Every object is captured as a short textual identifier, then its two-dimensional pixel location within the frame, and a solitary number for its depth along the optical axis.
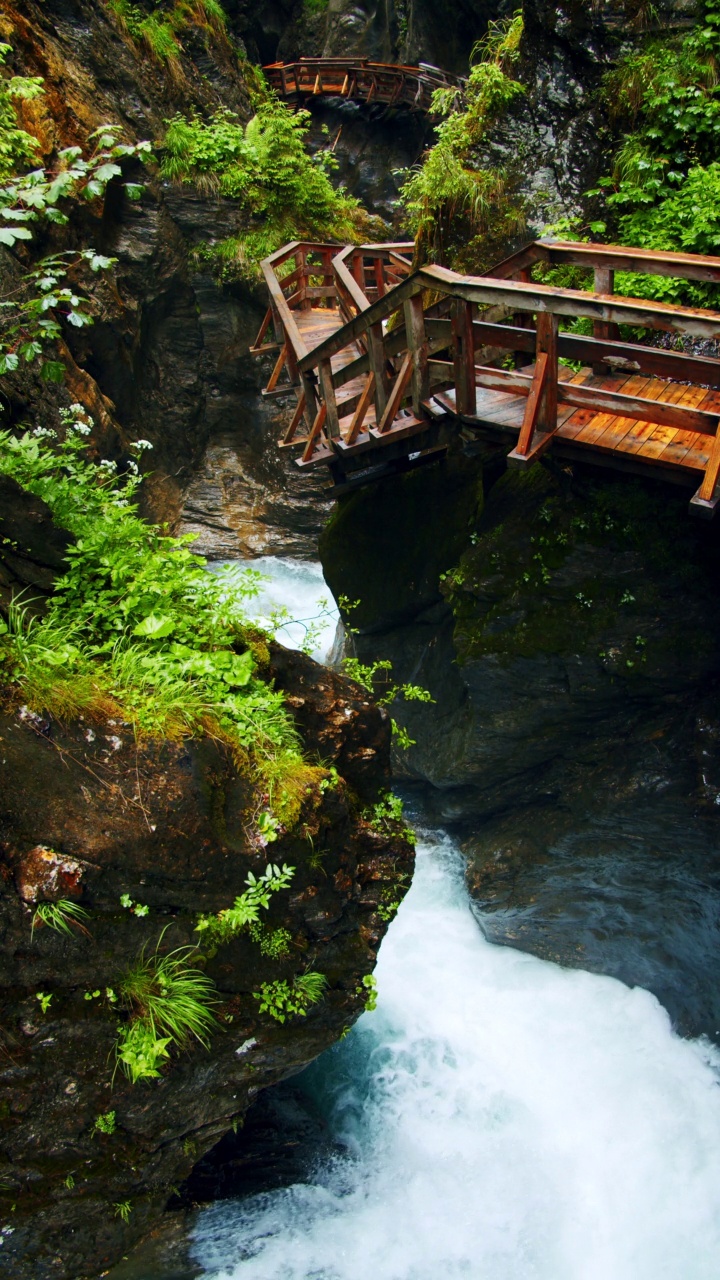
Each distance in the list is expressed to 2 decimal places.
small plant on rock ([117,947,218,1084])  4.29
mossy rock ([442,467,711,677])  6.64
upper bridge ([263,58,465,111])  18.20
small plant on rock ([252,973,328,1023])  4.89
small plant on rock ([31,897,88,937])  4.12
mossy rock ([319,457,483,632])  8.22
